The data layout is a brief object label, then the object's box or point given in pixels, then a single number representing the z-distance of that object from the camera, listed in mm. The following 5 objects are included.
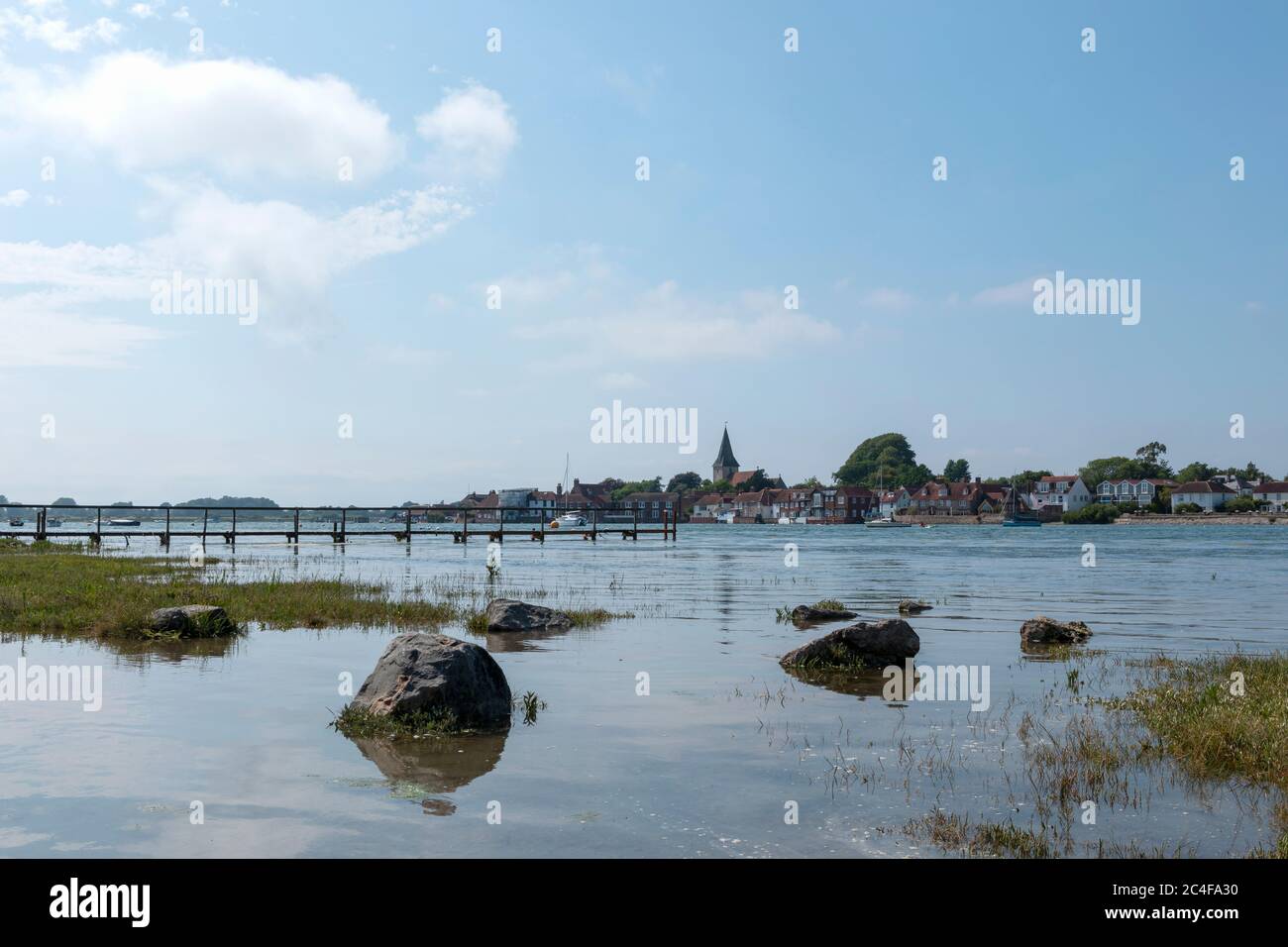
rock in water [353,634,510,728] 10477
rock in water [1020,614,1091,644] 18656
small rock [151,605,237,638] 17234
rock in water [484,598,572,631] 19484
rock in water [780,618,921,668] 15141
